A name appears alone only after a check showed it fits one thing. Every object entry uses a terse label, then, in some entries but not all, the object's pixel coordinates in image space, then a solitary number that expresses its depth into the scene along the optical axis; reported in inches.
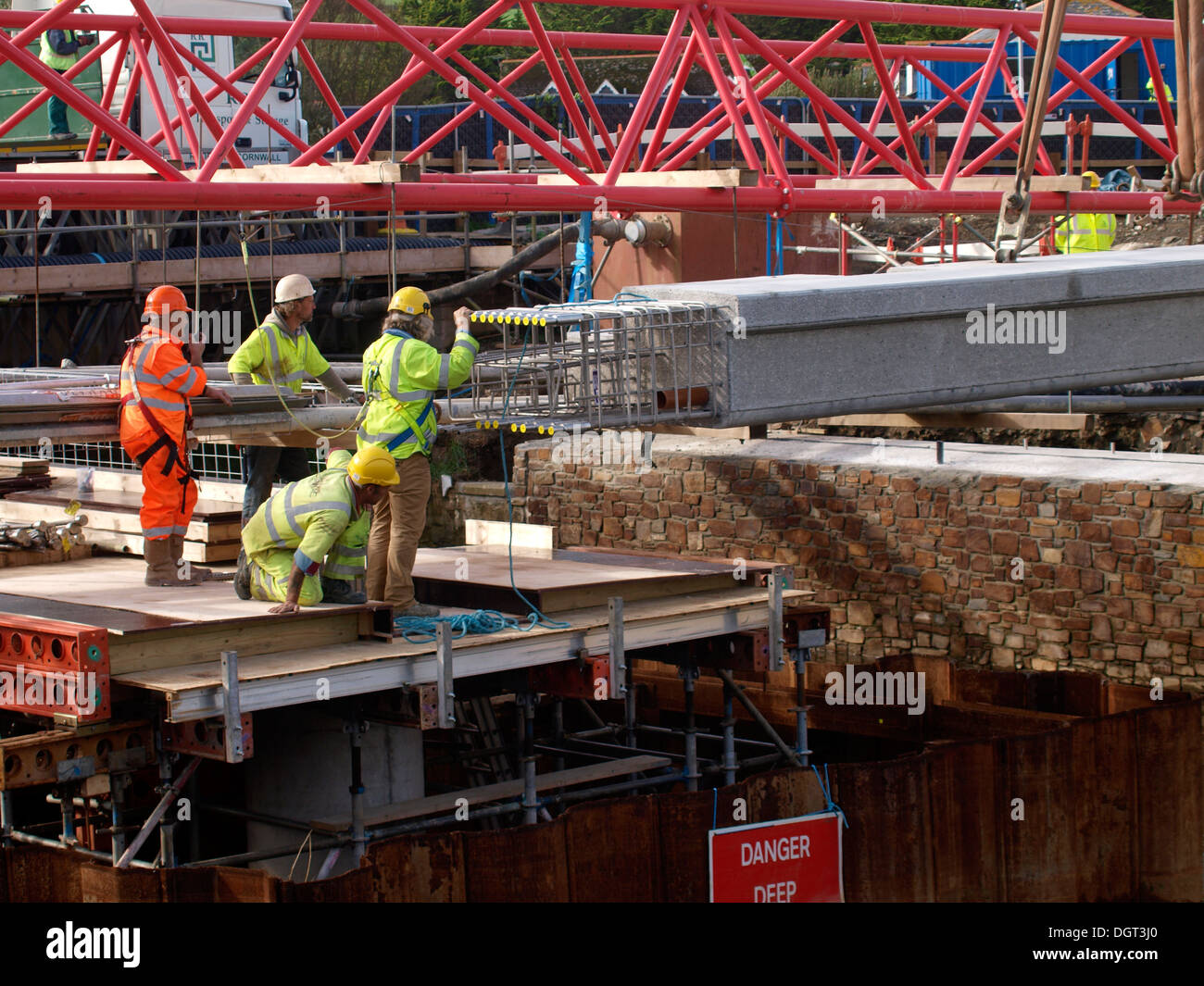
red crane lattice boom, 498.0
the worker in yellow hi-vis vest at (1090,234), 875.9
